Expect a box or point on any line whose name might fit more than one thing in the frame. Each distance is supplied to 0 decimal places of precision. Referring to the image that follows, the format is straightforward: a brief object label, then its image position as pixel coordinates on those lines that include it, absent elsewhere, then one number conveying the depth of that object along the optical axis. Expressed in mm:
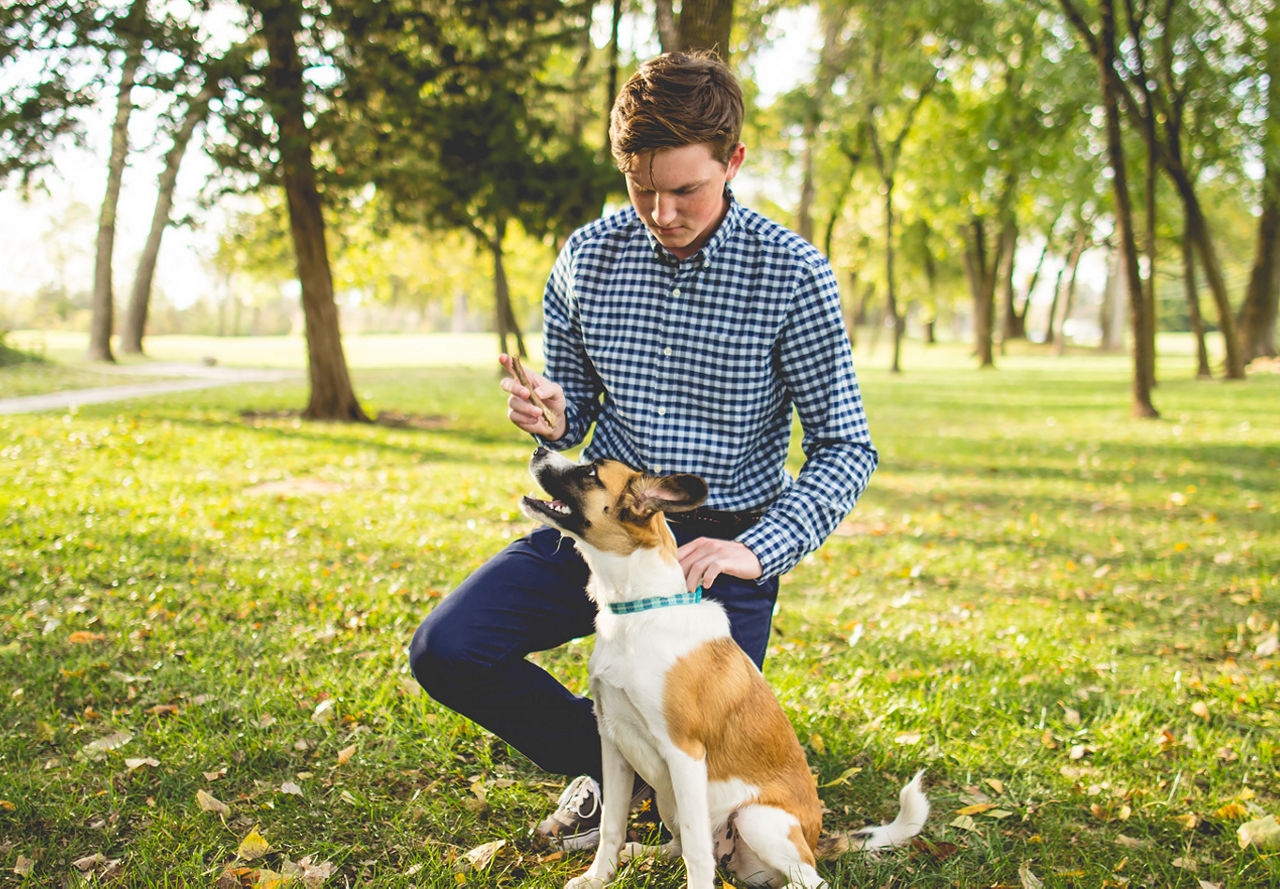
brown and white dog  2570
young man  2863
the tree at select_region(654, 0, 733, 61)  7129
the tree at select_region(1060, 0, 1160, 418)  13625
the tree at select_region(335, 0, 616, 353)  12148
